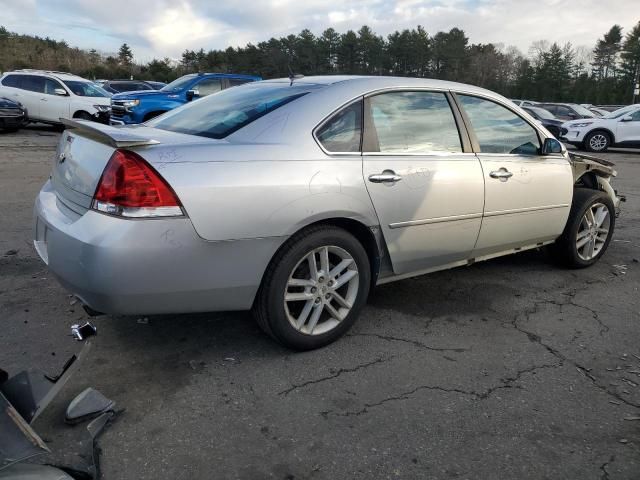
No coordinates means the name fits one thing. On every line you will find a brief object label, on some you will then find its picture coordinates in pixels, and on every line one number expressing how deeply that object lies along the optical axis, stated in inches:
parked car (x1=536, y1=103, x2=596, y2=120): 862.5
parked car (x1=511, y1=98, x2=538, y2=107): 911.0
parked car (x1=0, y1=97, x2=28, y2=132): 590.9
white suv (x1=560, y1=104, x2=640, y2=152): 682.8
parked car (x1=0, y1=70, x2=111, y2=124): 610.2
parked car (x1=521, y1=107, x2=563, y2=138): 777.6
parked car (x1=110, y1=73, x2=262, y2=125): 506.6
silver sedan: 101.0
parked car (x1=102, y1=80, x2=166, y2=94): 858.5
